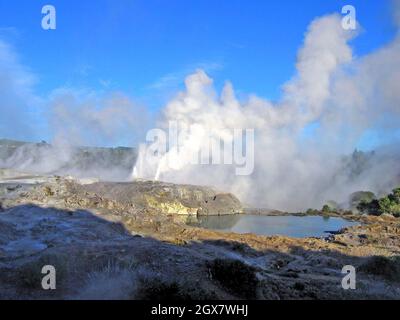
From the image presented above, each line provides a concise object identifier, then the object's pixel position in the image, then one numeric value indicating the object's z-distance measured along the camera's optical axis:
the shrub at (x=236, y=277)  15.42
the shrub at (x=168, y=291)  14.00
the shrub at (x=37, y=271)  15.55
